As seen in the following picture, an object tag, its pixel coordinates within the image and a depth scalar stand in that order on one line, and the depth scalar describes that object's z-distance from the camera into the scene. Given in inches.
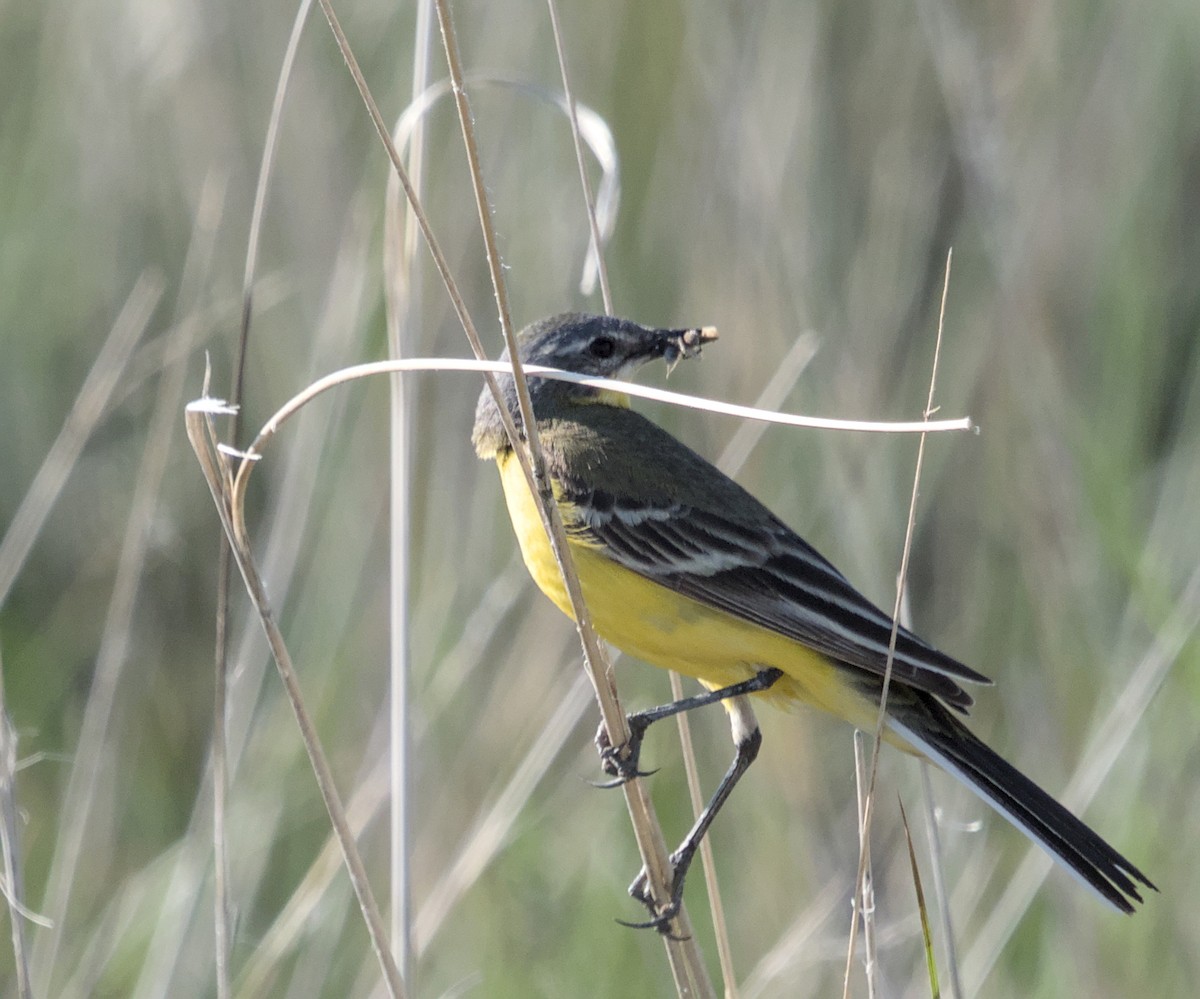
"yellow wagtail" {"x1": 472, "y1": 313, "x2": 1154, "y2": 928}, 259.1
